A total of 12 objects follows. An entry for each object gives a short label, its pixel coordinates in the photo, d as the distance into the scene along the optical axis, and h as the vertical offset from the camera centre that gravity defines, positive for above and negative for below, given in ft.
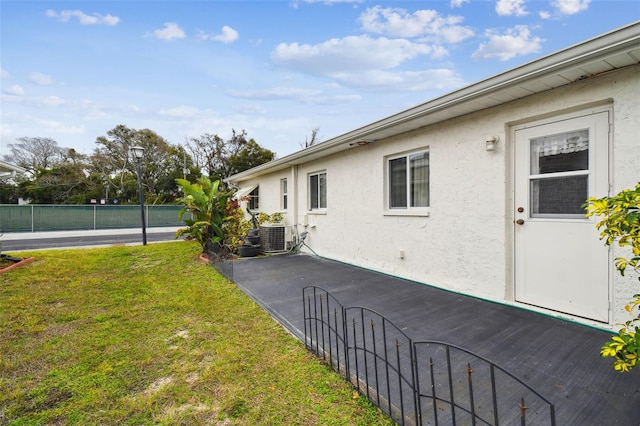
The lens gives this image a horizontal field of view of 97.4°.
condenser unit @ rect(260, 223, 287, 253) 32.35 -3.40
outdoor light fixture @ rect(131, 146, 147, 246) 38.98 +7.46
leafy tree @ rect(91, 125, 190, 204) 107.76 +18.31
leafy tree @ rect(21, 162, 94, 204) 98.43 +8.51
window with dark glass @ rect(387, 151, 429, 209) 19.10 +1.86
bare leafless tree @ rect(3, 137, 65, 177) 105.60 +21.76
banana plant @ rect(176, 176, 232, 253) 30.58 -0.40
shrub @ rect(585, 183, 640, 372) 5.52 -0.52
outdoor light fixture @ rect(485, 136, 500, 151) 14.46 +3.27
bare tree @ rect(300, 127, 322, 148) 110.63 +27.51
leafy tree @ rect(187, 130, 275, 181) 111.45 +22.61
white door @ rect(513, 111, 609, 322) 11.45 -0.54
